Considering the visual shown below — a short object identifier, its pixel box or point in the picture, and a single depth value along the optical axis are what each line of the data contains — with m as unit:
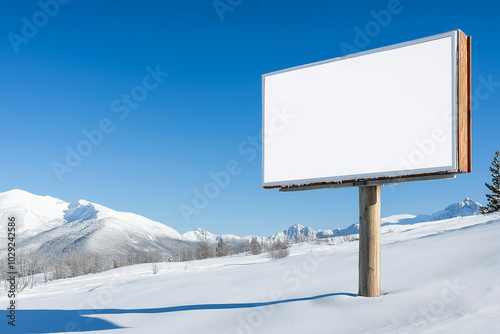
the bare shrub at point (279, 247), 14.93
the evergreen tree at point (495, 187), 39.17
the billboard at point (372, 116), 4.54
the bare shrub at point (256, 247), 22.95
